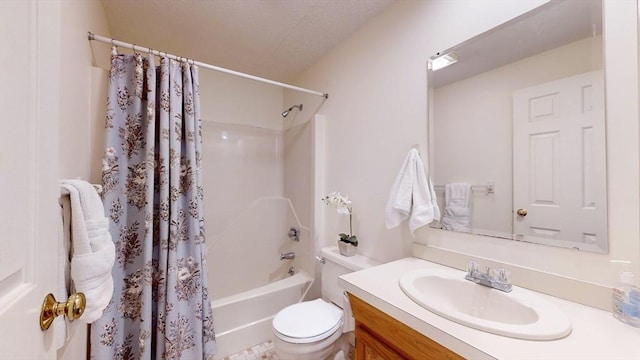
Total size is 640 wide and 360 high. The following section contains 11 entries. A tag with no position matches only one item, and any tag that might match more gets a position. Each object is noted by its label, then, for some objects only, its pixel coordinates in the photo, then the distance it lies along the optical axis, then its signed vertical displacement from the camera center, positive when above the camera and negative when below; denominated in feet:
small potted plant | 5.46 -1.25
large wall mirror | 2.85 +0.71
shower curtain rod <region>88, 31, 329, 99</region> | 4.03 +2.29
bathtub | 5.59 -3.18
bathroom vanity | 2.06 -1.42
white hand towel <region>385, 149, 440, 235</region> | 4.17 -0.30
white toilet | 4.07 -2.55
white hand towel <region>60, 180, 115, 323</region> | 2.29 -0.68
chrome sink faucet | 3.10 -1.26
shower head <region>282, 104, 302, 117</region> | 7.96 +2.38
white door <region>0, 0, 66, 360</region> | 1.18 +0.06
